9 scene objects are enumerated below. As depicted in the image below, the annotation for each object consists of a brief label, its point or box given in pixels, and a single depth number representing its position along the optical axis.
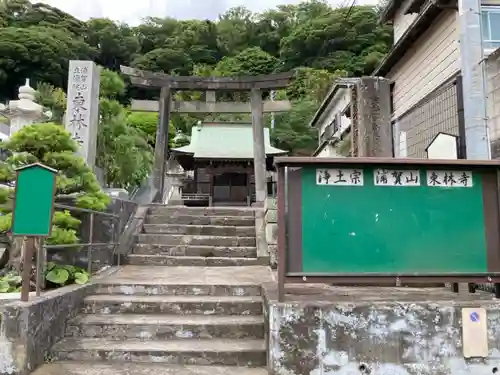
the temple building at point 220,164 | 22.78
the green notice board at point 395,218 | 3.86
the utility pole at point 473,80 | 4.59
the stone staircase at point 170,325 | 4.14
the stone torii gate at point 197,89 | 14.04
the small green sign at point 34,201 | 4.09
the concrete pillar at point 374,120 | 5.59
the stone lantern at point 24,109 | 13.35
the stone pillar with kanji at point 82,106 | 9.41
